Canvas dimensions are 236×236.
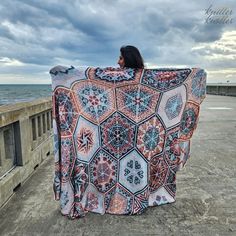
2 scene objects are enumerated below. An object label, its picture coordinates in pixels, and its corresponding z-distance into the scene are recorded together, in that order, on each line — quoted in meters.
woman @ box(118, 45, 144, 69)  2.27
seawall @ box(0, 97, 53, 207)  2.58
